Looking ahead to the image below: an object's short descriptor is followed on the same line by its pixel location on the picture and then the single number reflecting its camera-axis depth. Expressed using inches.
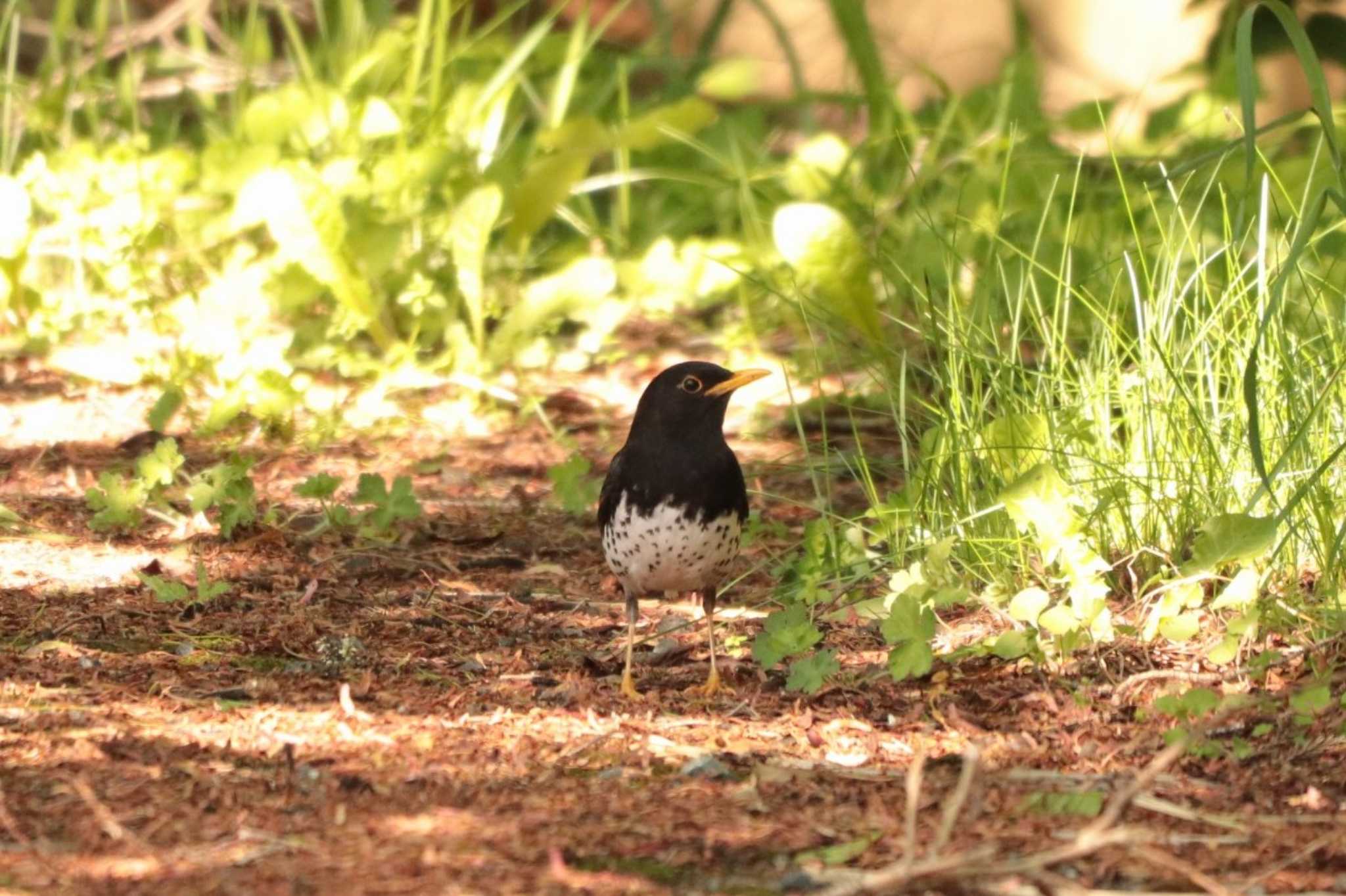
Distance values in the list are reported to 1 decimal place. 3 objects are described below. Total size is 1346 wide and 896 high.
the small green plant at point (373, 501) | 372.5
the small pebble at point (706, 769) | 245.9
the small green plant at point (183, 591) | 323.0
